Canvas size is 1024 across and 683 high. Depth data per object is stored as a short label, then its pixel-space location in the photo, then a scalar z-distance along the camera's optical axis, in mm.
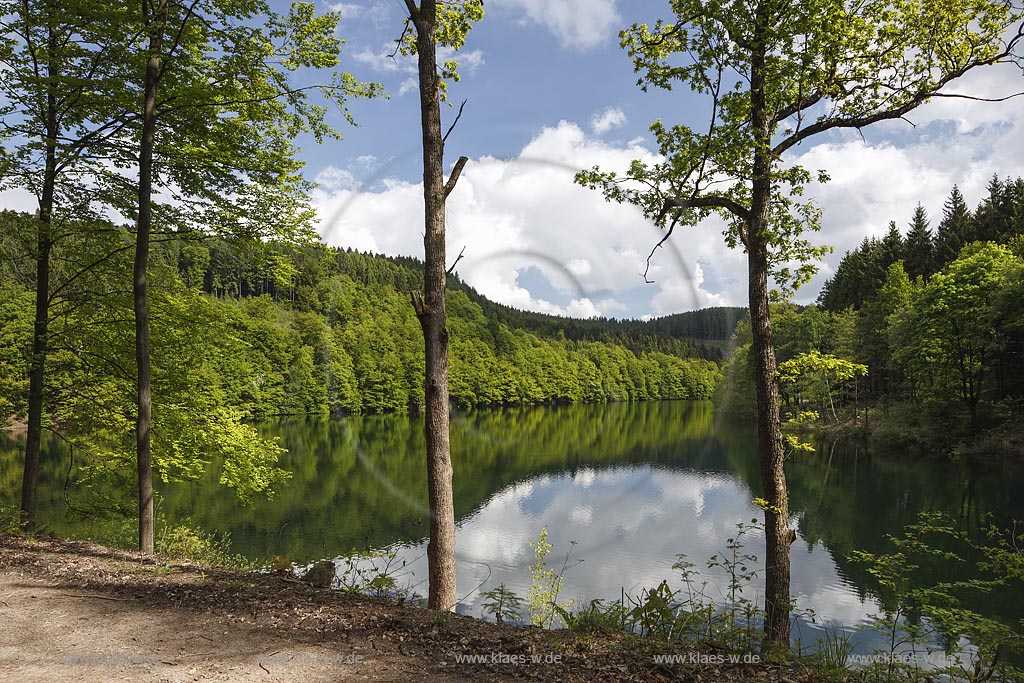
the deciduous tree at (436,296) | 6582
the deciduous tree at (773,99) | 6828
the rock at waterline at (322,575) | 7939
